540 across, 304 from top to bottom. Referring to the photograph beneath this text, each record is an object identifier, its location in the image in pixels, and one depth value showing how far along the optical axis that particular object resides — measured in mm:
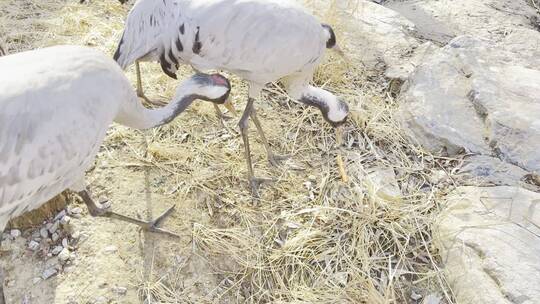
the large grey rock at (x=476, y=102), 3062
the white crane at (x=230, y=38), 2680
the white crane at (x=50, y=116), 1995
